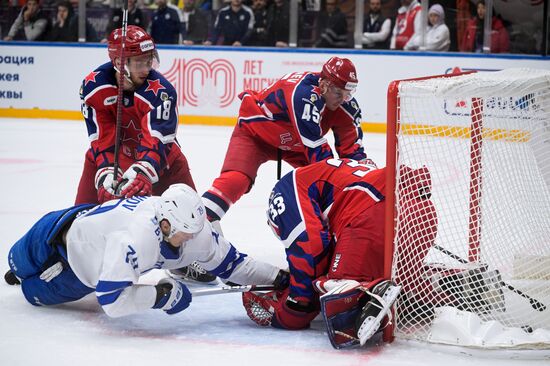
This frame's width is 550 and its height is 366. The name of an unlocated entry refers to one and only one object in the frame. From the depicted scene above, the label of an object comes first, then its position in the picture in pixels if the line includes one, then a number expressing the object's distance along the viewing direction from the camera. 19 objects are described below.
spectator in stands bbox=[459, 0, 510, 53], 18.87
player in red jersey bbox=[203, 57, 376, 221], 8.76
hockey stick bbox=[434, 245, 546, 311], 6.68
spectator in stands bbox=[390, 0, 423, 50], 19.20
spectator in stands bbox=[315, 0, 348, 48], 19.84
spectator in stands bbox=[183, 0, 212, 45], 20.61
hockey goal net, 6.40
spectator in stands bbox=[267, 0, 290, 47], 20.12
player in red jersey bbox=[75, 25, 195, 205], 8.34
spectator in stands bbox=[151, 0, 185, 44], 20.77
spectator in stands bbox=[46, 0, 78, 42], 21.37
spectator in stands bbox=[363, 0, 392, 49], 19.47
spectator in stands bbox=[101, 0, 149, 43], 20.95
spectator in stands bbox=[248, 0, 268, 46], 20.14
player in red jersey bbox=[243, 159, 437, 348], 6.68
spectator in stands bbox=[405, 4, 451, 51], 19.05
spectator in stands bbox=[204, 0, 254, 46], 20.25
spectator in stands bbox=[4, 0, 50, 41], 21.61
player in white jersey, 6.44
